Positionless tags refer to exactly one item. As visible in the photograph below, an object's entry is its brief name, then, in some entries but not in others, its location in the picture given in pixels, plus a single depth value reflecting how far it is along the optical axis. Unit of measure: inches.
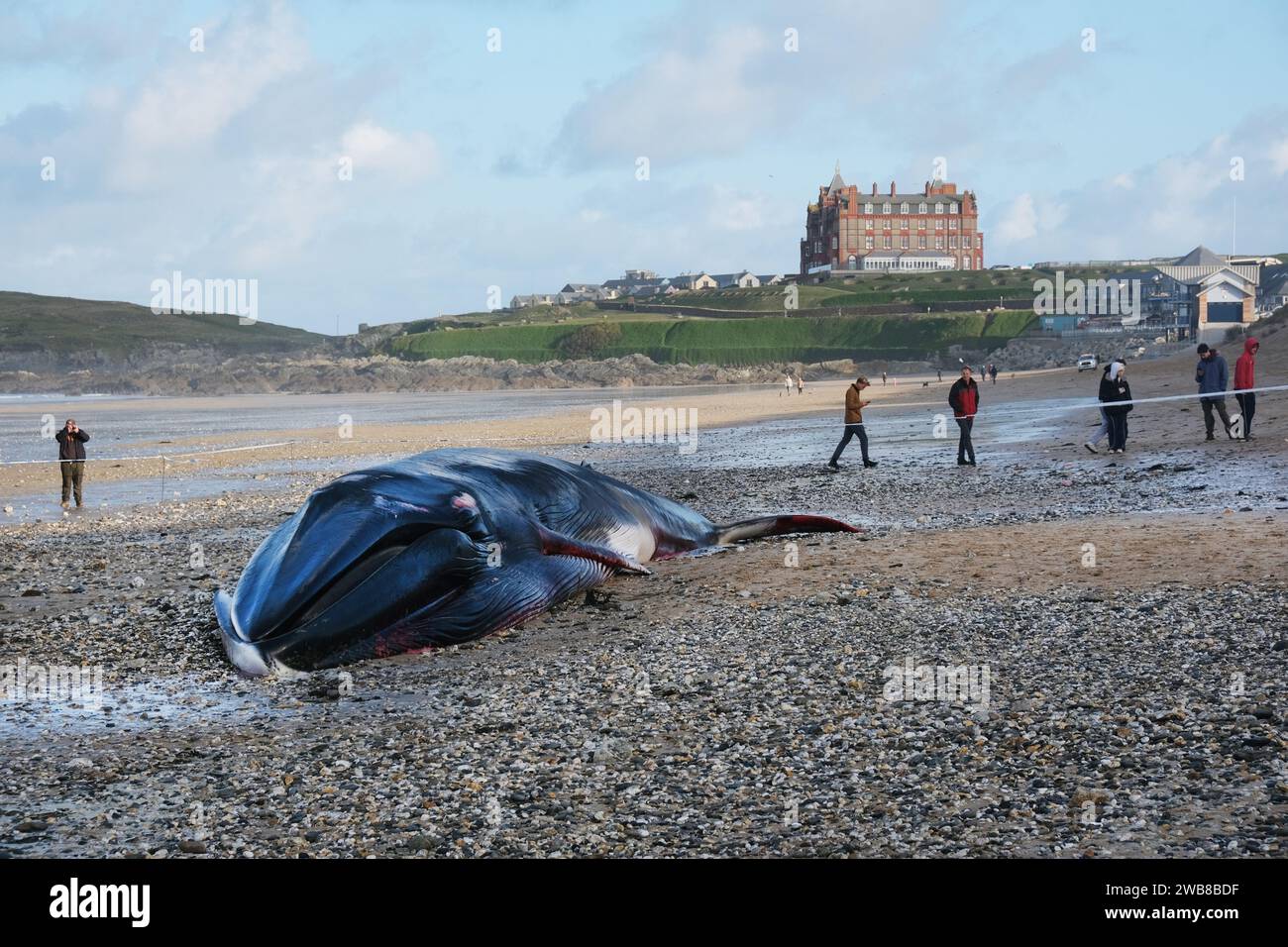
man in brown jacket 920.8
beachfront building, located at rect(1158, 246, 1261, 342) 3783.7
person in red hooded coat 861.2
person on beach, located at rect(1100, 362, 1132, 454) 891.4
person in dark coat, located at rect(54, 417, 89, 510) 900.6
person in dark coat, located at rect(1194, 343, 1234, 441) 886.4
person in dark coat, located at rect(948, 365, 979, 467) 914.7
